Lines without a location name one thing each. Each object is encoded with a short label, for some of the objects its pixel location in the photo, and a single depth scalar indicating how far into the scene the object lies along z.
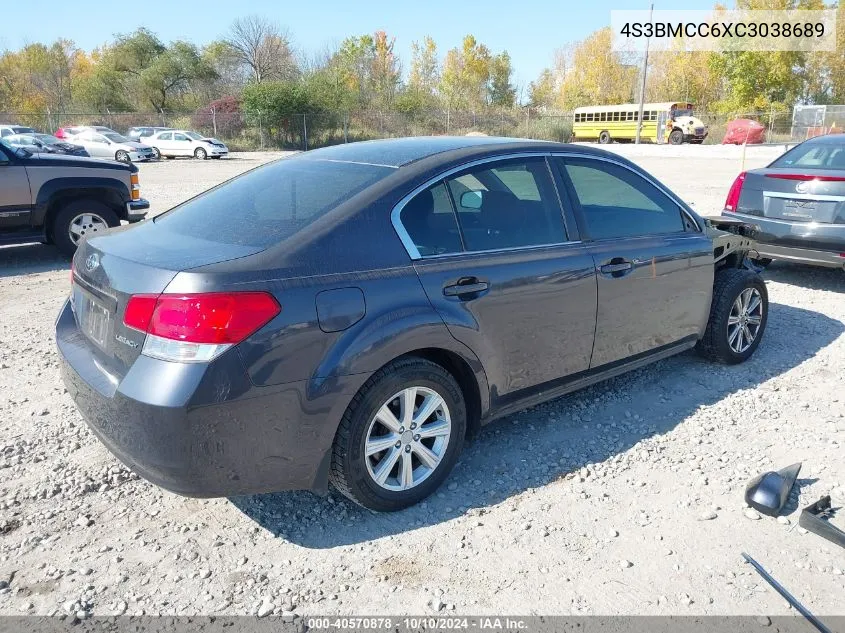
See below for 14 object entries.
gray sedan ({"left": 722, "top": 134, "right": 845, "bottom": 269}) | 6.70
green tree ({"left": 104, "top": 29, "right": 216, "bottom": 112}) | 55.09
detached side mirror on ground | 3.13
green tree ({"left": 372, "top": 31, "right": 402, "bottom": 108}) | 59.15
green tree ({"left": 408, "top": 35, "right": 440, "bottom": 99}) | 80.25
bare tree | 58.00
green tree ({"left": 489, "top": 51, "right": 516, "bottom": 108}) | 79.94
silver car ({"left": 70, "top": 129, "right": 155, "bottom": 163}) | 29.70
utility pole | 39.58
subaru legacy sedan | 2.57
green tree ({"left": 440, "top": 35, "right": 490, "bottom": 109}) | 77.06
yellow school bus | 42.47
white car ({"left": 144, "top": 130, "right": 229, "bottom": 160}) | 32.78
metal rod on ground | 2.47
